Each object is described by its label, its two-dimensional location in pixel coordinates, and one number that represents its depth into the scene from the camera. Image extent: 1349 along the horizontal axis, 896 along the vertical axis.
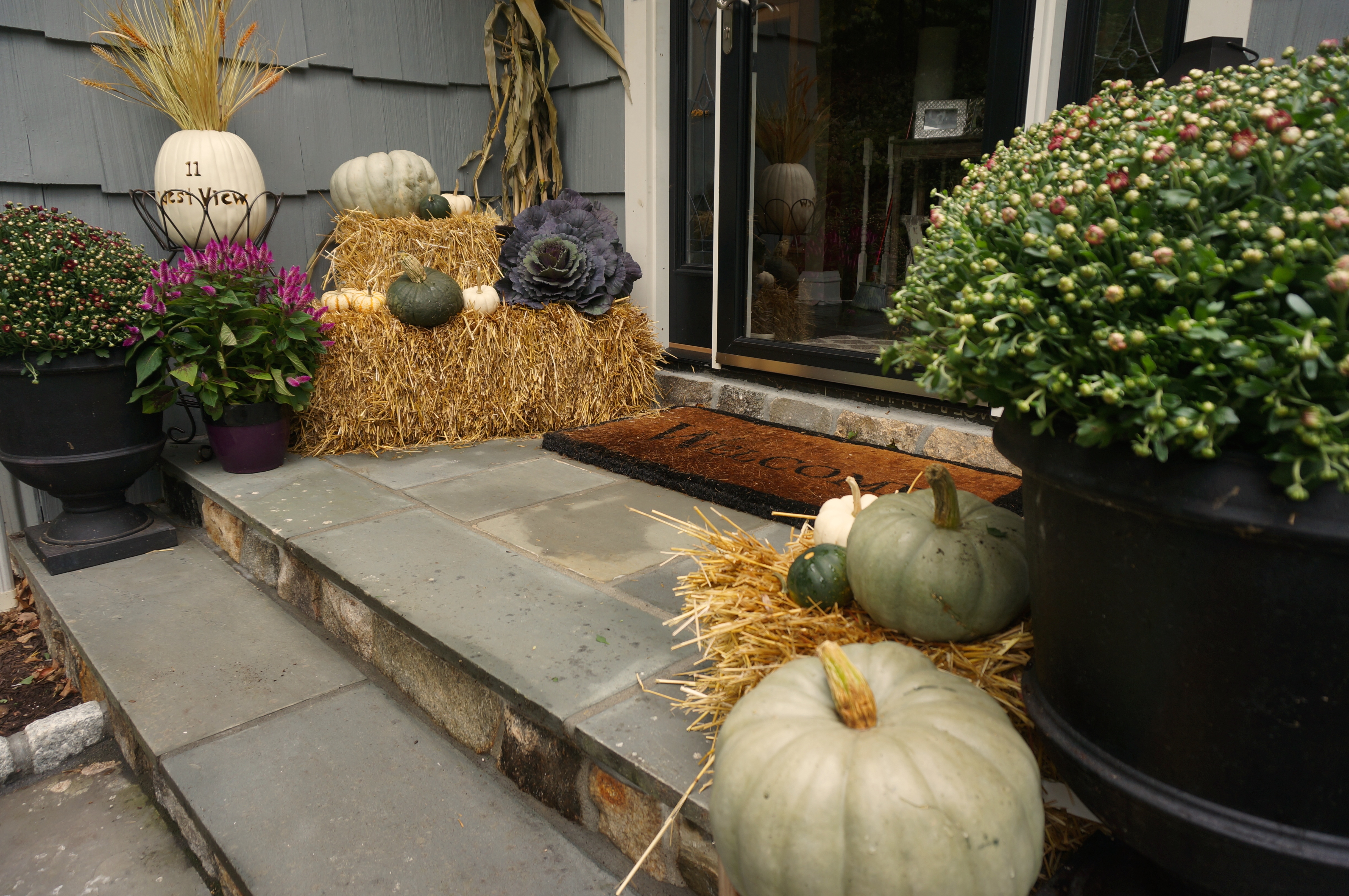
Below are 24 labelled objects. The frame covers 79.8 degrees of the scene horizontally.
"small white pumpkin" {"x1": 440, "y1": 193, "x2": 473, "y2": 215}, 3.36
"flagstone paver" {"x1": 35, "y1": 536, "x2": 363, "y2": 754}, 1.61
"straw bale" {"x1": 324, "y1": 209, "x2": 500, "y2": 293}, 3.09
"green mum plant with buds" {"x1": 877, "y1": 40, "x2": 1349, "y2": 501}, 0.63
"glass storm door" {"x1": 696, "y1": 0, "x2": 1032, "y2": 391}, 2.70
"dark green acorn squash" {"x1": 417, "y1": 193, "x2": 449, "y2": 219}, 3.27
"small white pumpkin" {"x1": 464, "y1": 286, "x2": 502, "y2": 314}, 2.99
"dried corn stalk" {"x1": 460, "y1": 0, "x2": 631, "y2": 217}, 3.59
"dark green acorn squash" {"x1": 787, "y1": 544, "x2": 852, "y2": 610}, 1.25
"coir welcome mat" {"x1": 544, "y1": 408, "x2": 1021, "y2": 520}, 2.13
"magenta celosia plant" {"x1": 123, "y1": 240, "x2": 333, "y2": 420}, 2.27
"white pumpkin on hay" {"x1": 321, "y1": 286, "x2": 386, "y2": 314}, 2.85
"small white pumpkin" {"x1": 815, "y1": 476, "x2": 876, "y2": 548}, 1.39
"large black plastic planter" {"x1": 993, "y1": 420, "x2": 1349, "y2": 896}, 0.66
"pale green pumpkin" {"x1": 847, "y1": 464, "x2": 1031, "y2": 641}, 1.09
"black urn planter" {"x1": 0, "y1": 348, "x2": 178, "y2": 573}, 2.14
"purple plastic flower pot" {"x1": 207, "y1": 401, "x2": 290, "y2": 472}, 2.46
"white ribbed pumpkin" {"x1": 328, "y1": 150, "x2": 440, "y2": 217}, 3.23
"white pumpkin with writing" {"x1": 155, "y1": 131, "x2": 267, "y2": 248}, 2.76
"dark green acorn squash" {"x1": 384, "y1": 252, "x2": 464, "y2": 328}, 2.82
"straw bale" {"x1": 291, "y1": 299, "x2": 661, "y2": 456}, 2.76
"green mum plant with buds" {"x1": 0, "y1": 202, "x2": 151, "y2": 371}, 2.03
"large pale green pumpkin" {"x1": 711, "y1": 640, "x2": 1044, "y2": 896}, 0.77
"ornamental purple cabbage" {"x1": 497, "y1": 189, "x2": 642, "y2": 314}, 3.02
